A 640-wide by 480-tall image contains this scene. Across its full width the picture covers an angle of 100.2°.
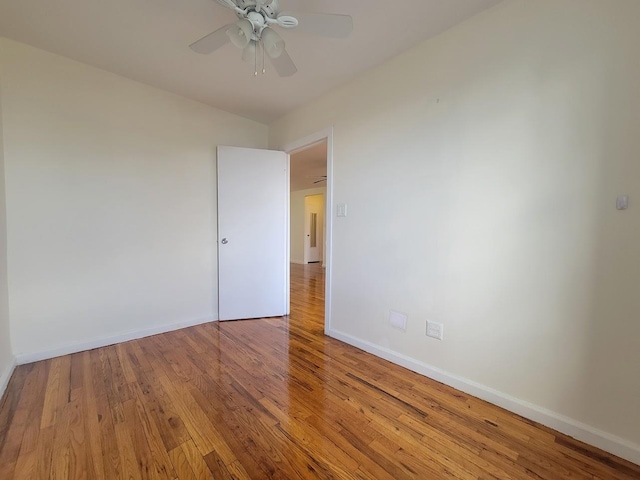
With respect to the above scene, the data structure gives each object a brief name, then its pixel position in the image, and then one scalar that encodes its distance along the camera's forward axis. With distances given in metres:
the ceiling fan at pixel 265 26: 1.39
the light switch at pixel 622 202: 1.28
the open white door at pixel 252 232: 3.13
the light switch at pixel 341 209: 2.60
